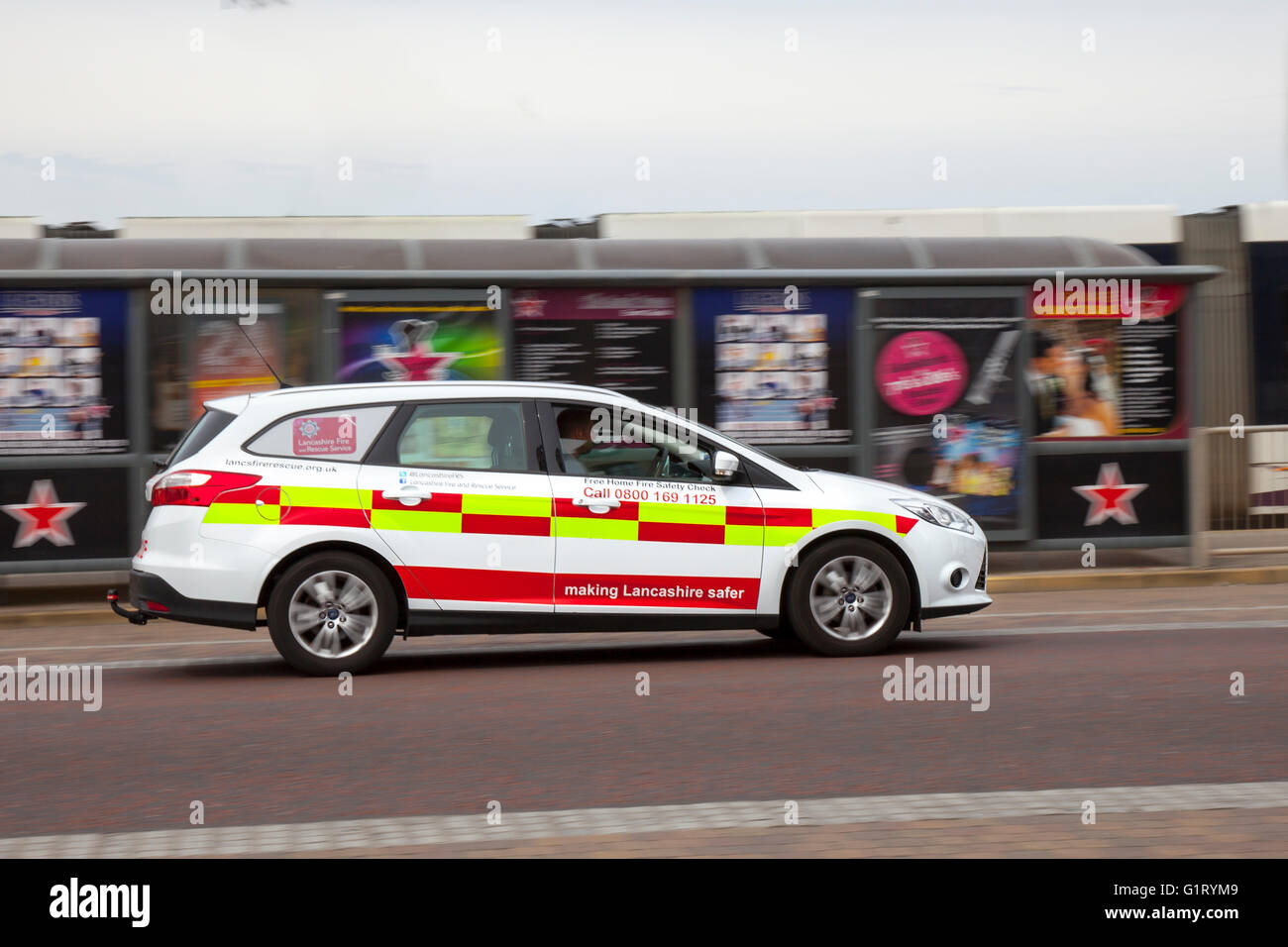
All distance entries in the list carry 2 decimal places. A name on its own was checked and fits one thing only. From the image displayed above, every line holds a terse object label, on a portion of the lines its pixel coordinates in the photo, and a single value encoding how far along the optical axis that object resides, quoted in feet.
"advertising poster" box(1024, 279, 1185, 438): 47.52
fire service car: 29.04
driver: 30.14
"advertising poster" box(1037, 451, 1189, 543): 47.55
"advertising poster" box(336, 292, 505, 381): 44.70
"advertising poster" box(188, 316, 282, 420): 44.39
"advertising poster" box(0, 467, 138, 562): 43.21
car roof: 30.04
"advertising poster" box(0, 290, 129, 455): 43.24
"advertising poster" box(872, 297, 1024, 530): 47.16
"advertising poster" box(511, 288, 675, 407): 45.42
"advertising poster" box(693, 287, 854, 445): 46.24
